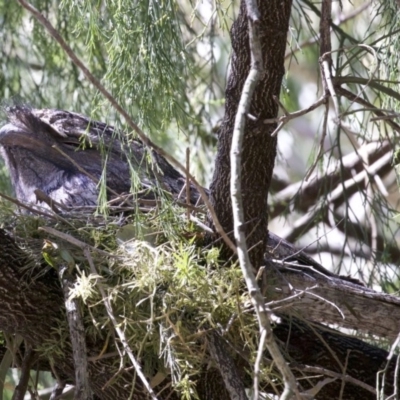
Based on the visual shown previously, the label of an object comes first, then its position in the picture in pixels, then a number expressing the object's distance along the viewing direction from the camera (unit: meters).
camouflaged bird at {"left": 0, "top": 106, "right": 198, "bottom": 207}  6.02
